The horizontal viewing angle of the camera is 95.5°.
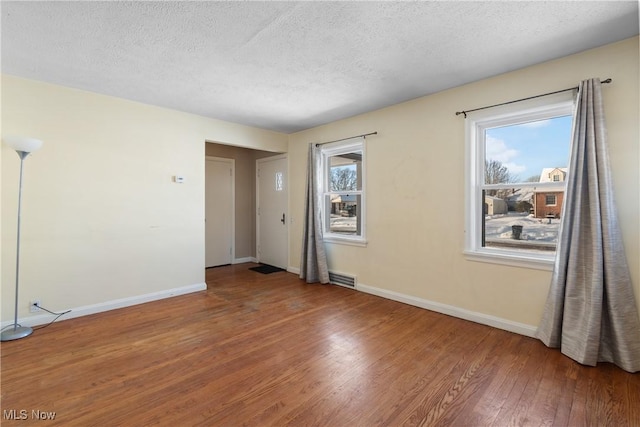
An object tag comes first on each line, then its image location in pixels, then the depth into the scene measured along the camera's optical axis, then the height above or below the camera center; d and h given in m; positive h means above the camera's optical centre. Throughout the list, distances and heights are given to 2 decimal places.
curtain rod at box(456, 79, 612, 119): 2.32 +1.03
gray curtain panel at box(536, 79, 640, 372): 2.17 -0.46
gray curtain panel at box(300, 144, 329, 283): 4.55 -0.35
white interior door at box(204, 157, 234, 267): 5.55 -0.03
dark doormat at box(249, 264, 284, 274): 5.28 -1.11
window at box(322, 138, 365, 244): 4.32 +0.28
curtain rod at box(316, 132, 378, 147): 3.98 +1.05
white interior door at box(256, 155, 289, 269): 5.44 -0.03
